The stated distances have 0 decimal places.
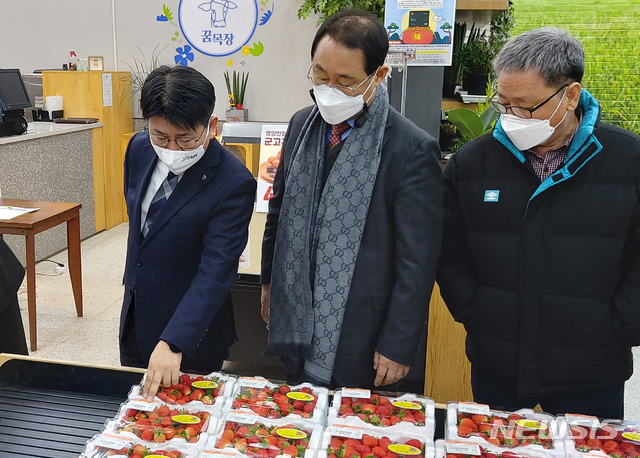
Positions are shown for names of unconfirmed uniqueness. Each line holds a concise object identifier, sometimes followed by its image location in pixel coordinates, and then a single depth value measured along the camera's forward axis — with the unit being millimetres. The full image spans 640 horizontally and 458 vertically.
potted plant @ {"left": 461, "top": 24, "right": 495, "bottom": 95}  3555
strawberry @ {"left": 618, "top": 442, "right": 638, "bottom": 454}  1253
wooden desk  3402
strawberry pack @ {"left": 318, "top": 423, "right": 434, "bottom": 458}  1217
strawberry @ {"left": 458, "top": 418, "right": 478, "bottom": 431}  1315
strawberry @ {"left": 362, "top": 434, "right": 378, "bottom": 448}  1243
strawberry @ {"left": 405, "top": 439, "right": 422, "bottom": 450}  1248
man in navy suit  1440
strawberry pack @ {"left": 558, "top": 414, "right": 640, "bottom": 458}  1242
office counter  4641
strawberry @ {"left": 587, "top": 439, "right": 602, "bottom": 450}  1260
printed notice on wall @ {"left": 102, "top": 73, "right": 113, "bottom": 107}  5887
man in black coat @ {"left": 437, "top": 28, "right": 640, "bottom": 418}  1477
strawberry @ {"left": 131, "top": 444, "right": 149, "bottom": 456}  1222
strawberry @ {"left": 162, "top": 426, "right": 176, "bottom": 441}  1271
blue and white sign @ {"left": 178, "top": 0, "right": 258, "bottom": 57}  6359
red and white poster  2791
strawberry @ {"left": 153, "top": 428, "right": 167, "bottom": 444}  1255
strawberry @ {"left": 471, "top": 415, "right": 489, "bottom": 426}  1332
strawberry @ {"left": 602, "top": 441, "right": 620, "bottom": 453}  1255
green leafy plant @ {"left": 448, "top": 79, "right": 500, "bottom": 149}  2578
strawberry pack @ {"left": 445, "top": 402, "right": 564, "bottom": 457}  1260
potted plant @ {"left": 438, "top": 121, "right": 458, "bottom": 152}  3436
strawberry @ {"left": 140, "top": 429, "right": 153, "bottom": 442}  1260
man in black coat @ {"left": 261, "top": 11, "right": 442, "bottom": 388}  1509
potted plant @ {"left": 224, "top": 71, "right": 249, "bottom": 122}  6336
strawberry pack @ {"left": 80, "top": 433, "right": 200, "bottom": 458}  1219
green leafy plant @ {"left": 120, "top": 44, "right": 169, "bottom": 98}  6605
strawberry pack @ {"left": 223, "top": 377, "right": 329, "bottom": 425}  1338
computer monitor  4930
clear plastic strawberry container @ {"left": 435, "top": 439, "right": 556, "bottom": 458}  1219
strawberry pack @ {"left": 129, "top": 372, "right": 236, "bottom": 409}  1381
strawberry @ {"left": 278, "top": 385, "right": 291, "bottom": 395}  1422
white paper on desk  3498
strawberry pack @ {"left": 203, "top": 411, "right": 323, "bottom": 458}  1221
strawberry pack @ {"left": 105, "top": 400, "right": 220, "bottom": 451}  1261
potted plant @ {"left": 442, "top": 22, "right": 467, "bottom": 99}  3709
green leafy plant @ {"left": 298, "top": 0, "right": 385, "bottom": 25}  4742
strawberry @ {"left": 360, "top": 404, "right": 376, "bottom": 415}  1343
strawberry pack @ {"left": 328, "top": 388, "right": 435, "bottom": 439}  1308
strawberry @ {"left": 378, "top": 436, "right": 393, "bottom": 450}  1239
